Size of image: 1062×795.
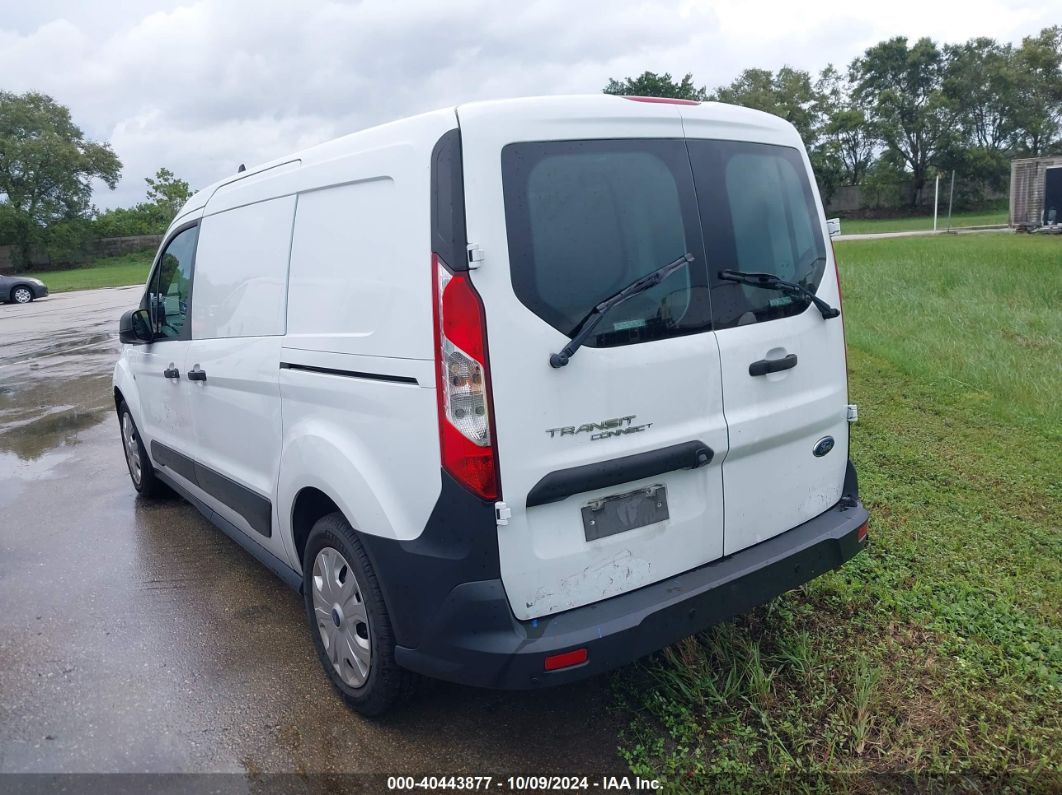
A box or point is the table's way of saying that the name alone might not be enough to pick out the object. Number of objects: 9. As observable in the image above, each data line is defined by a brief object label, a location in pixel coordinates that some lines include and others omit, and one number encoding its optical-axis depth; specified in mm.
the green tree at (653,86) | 43500
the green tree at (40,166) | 49219
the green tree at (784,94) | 62500
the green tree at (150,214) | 50562
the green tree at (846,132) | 60281
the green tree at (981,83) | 58156
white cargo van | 2562
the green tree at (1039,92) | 58594
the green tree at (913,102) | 57219
